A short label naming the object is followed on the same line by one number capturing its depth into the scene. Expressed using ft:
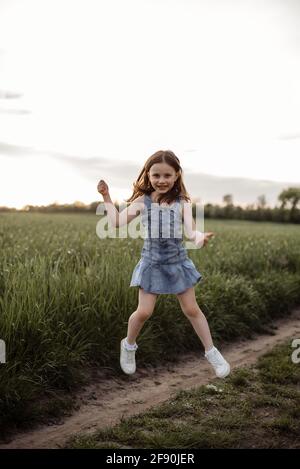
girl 15.15
